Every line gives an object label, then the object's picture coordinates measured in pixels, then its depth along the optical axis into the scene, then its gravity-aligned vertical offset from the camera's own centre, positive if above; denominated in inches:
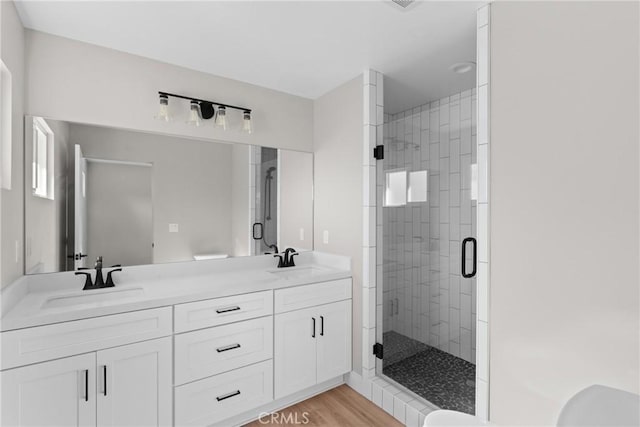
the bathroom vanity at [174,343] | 54.6 -27.6
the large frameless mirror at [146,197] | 72.5 +4.3
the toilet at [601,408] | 41.5 -25.9
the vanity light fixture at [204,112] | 83.2 +29.0
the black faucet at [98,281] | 73.2 -16.1
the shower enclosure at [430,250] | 91.0 -11.2
